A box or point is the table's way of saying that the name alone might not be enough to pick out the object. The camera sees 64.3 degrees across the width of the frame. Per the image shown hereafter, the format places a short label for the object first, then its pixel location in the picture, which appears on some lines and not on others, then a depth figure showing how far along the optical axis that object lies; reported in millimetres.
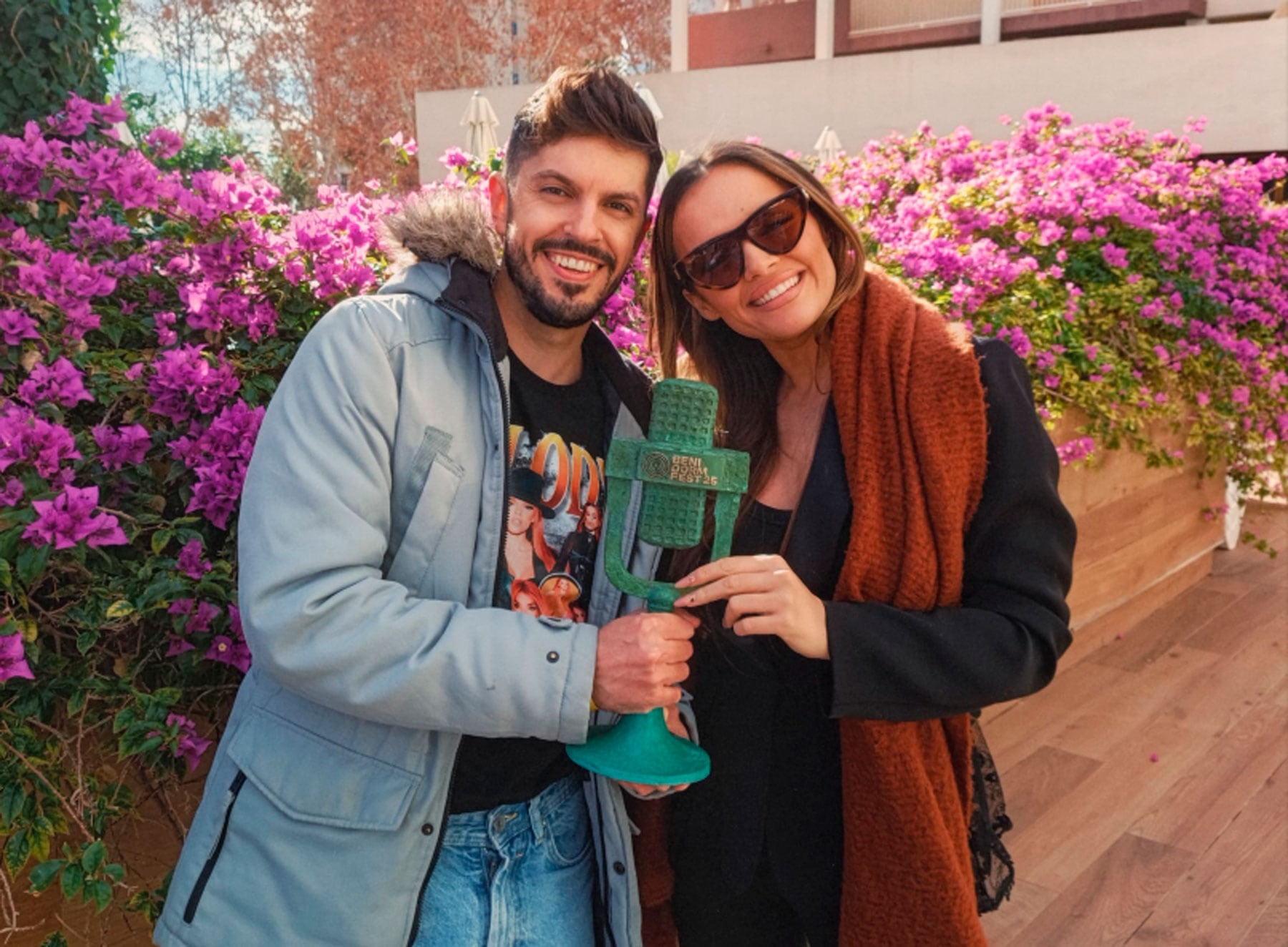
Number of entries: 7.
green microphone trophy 1485
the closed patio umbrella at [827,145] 8211
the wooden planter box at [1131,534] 4520
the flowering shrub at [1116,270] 4125
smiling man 1427
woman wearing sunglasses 1645
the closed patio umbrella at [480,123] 5855
